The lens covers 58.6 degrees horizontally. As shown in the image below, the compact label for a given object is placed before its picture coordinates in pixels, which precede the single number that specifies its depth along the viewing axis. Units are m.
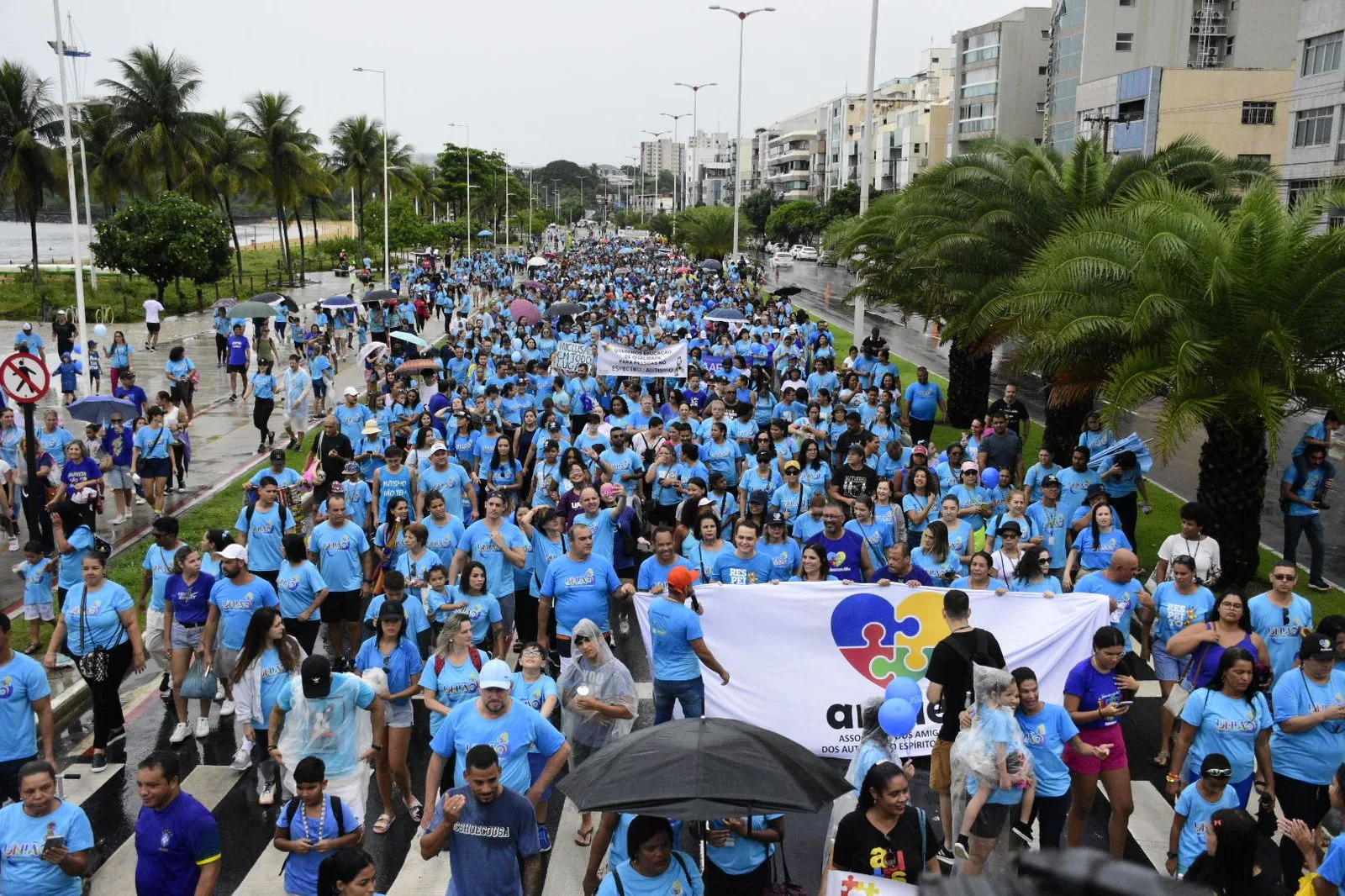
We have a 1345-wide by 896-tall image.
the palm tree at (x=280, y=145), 58.84
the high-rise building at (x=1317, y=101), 41.00
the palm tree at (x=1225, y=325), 12.01
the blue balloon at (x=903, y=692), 6.38
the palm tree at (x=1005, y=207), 18.45
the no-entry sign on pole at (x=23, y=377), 12.44
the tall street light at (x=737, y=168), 52.12
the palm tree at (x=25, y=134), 47.31
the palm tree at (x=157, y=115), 50.88
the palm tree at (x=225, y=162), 53.94
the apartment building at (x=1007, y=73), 91.62
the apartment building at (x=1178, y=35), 67.38
